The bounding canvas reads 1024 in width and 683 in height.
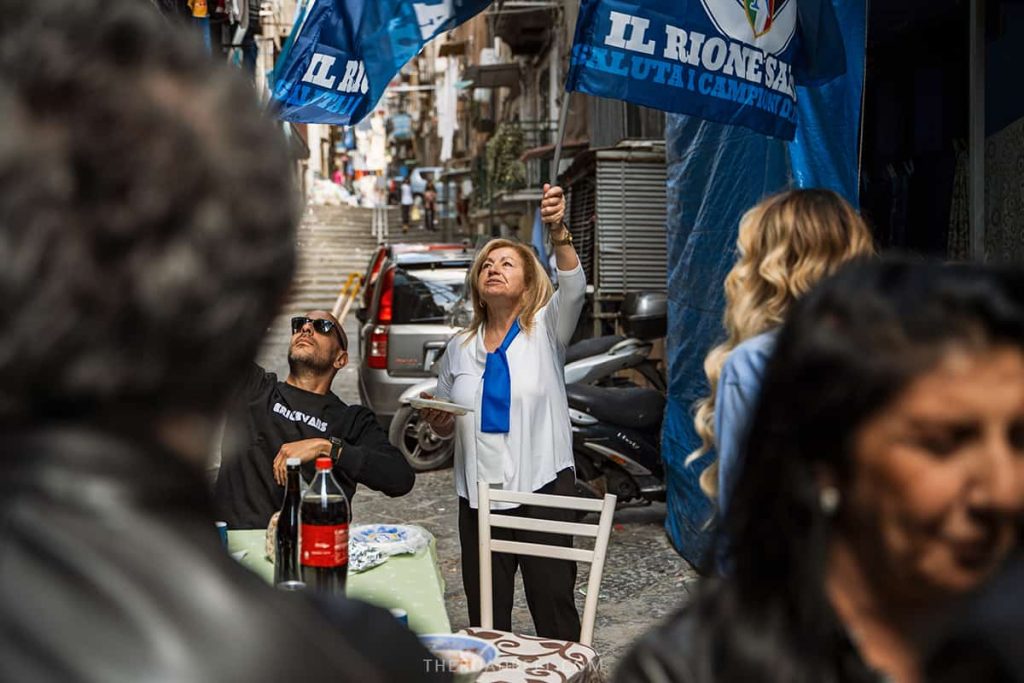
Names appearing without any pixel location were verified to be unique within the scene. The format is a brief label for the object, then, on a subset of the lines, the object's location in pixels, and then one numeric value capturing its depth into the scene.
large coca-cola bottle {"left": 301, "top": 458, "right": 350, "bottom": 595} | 3.00
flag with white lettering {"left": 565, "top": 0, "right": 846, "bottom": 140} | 4.50
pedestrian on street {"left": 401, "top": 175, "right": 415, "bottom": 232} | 46.59
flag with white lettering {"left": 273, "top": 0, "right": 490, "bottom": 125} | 5.18
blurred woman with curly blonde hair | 2.77
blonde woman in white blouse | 4.77
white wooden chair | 4.08
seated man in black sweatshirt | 4.27
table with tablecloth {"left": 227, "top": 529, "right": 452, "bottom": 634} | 3.27
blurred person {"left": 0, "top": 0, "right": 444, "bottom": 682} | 0.79
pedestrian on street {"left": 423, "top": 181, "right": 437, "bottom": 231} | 42.97
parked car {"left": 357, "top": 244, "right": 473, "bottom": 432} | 10.83
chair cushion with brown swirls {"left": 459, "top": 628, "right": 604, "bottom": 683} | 3.31
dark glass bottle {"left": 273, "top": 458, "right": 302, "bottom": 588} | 3.24
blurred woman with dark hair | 1.37
